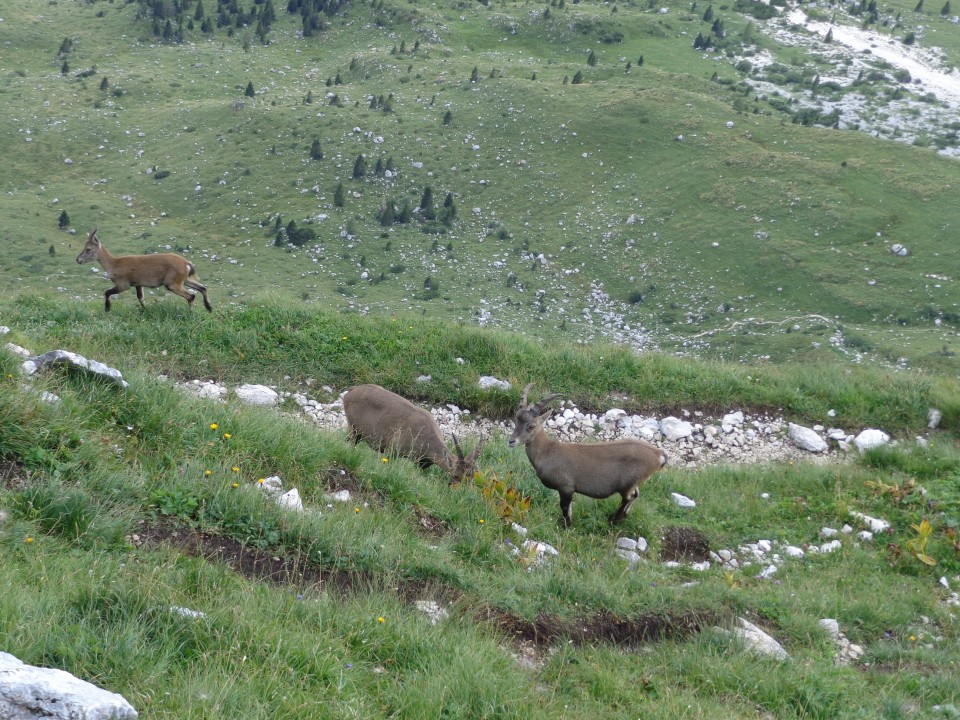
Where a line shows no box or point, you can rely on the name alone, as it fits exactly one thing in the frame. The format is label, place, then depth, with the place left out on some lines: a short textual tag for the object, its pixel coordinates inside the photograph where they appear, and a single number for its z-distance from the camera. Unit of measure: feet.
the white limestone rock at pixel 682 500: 67.41
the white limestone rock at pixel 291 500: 44.73
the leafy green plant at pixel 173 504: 41.65
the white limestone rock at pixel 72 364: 51.78
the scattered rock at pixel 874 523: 64.03
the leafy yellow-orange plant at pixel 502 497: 57.31
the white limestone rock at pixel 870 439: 81.76
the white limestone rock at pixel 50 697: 23.91
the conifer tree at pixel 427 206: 294.95
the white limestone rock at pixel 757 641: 42.22
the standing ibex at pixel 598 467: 63.31
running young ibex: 89.97
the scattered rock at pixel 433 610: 39.42
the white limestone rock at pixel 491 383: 85.51
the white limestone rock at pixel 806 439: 82.99
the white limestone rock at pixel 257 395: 75.61
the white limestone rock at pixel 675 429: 84.02
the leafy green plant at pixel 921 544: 58.95
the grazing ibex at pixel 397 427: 64.95
